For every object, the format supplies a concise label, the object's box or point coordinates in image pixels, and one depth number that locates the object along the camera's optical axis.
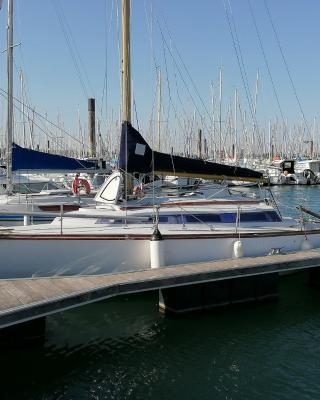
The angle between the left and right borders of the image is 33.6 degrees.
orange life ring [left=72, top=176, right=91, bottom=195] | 22.06
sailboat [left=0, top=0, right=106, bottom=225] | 18.42
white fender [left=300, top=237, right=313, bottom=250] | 13.48
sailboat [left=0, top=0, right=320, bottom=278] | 11.38
